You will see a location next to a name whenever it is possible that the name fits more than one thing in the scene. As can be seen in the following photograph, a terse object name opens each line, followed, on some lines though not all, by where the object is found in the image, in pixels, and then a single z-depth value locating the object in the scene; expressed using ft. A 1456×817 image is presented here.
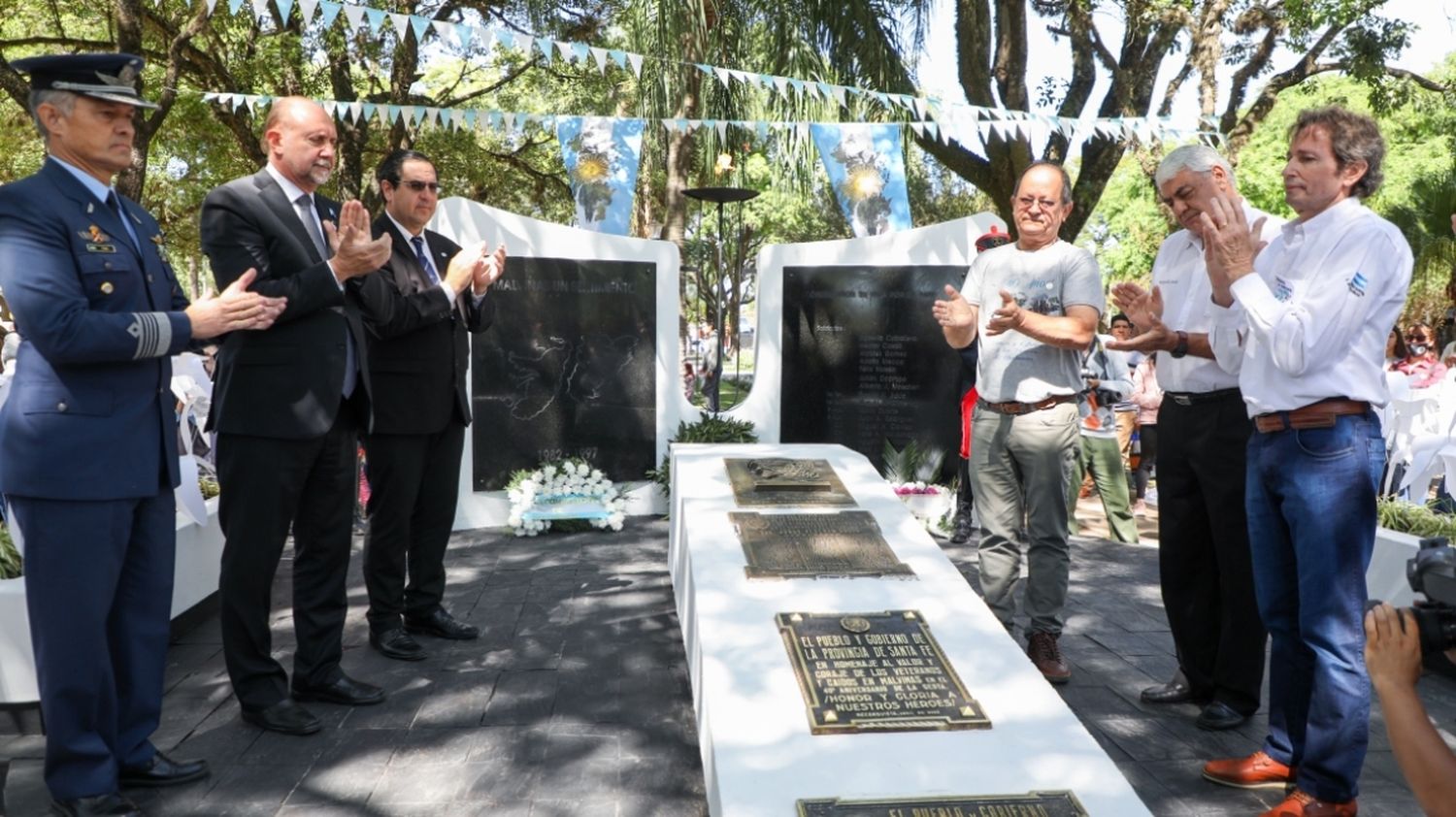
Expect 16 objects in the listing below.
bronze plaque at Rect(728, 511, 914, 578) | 10.84
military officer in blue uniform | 8.88
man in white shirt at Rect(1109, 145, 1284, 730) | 11.01
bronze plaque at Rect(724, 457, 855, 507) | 13.75
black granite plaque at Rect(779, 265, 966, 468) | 24.40
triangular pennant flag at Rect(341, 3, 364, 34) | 21.25
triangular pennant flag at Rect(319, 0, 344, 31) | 21.72
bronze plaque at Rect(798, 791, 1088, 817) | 6.71
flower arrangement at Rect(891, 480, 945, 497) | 23.52
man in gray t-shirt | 12.65
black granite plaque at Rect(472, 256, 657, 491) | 23.85
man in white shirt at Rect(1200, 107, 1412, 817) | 8.64
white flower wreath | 22.53
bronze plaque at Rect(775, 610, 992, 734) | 7.84
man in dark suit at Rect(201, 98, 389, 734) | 10.81
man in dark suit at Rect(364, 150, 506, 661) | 13.41
